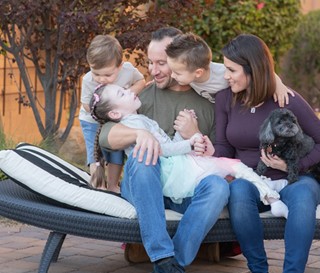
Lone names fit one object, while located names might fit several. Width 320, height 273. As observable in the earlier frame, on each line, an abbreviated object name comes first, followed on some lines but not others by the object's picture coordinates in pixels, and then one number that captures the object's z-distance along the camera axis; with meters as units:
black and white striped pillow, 4.49
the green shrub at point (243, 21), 10.30
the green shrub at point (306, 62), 13.13
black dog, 4.46
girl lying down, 4.53
